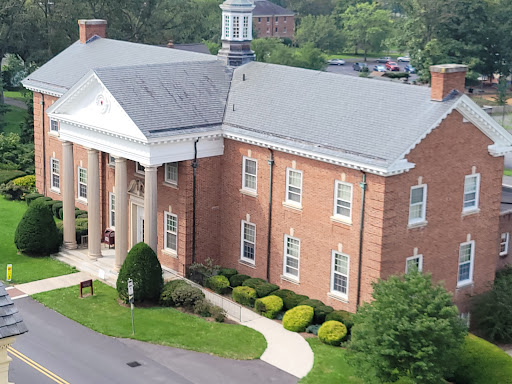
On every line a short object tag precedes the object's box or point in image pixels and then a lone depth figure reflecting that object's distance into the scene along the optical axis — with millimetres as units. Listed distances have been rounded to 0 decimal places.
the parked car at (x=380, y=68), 140362
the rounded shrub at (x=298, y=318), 38469
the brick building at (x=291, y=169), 37875
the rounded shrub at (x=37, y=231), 47250
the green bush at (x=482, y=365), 33250
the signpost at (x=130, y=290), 37500
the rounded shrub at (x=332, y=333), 36906
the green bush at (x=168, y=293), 40906
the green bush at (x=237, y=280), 42875
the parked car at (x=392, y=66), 142162
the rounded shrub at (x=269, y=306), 39938
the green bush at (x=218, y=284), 42594
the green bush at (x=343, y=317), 37562
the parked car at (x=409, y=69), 140438
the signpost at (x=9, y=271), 43994
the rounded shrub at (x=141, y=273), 40656
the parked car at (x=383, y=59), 155625
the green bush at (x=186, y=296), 40438
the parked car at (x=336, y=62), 148012
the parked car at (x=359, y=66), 140950
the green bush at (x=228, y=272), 43503
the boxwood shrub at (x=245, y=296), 41125
